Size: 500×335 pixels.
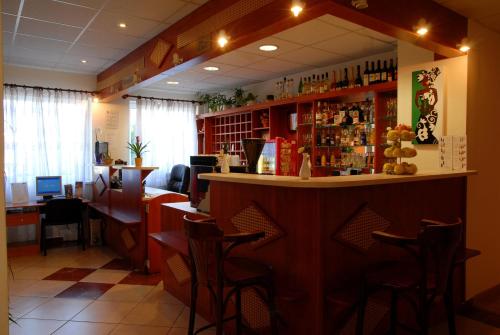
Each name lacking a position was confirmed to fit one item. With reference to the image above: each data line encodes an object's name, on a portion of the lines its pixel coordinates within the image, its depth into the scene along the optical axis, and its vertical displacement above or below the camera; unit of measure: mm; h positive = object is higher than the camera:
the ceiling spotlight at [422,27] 2936 +975
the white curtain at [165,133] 7286 +381
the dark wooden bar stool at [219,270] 2227 -768
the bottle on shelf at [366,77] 4816 +950
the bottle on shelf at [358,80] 4969 +951
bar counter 2301 -528
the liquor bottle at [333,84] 5320 +969
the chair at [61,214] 5441 -916
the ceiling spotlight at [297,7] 2361 +920
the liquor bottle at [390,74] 4590 +947
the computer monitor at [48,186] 5812 -533
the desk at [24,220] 5387 -989
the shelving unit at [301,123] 4719 +465
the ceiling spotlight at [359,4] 2385 +950
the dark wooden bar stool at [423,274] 2109 -752
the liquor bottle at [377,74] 4691 +958
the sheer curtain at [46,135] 5762 +283
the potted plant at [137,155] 4875 -41
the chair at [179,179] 6773 -526
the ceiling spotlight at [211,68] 5719 +1301
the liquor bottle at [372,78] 4734 +926
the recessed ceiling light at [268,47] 4591 +1309
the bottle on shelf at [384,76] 4633 +928
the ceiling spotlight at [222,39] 3069 +934
